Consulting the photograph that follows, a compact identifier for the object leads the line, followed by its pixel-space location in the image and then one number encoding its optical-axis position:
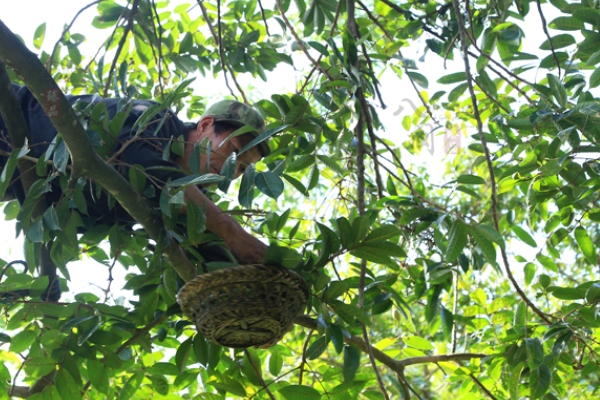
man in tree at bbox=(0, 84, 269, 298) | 5.43
